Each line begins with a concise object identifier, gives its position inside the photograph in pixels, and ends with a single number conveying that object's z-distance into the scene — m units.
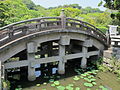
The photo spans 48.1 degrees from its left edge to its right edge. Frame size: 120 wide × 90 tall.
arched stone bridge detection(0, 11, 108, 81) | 7.48
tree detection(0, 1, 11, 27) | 13.95
